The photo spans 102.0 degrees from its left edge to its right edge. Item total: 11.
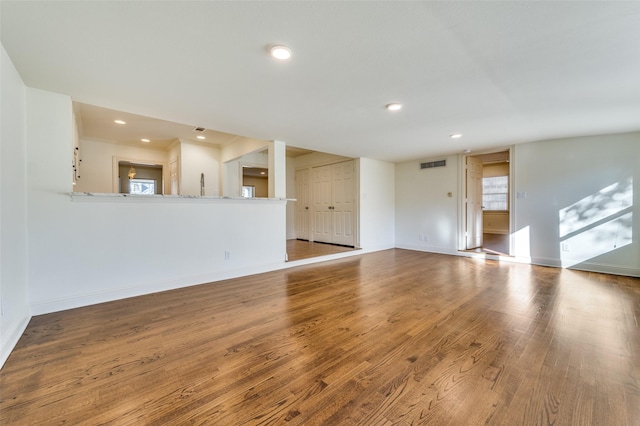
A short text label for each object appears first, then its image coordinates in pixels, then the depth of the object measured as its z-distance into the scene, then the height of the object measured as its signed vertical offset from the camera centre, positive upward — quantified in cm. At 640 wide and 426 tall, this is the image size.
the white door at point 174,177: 571 +76
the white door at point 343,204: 611 +15
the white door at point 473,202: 566 +16
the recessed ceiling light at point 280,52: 182 +114
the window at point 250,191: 1147 +86
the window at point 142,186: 864 +86
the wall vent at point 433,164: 581 +105
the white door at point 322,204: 664 +16
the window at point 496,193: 872 +56
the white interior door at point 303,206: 716 +12
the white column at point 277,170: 445 +70
